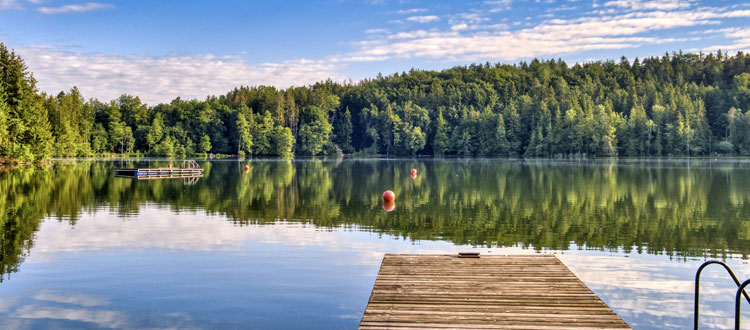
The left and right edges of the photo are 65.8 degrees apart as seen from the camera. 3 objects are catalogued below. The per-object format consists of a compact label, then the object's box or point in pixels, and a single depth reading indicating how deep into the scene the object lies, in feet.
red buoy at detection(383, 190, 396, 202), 89.25
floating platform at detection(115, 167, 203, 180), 163.02
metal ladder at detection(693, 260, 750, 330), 19.27
